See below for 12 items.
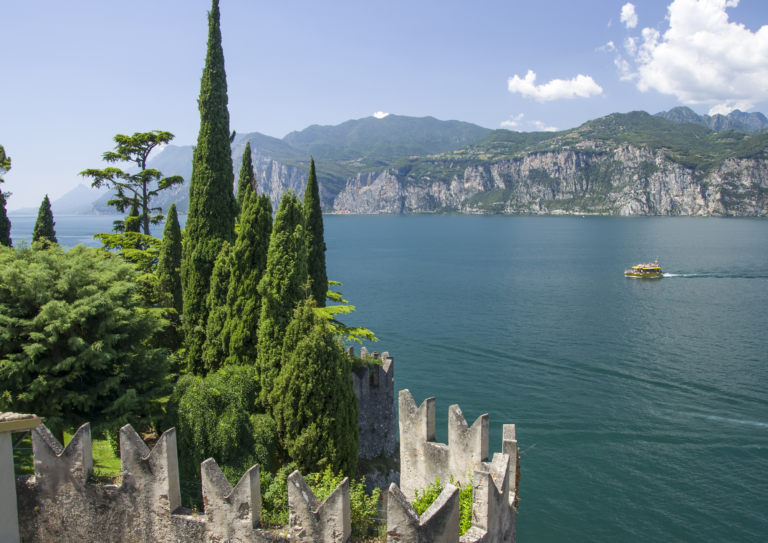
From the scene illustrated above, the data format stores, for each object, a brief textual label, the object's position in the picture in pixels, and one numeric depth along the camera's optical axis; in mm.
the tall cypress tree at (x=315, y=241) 25250
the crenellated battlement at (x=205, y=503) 8508
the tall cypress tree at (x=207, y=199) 19938
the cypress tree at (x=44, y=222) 34906
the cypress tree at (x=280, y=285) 15109
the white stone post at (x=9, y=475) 8867
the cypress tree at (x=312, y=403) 13727
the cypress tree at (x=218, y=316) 17812
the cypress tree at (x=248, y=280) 17000
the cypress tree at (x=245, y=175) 24188
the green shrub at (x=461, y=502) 9398
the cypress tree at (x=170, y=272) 24066
